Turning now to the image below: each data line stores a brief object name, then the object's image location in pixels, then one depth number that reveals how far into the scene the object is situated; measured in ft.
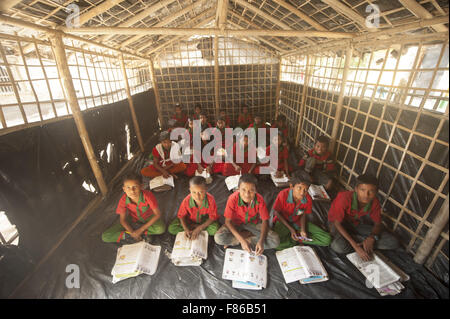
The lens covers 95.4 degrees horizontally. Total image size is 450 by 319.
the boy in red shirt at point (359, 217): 8.39
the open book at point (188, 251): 8.55
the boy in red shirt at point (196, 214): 8.71
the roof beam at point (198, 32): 10.33
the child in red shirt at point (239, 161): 15.08
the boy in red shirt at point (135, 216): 8.84
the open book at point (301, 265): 7.80
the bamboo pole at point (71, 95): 9.82
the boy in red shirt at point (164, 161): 14.44
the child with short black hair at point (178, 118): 23.26
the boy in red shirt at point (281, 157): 14.38
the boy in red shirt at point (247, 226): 8.57
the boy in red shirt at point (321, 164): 13.29
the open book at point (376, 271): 7.52
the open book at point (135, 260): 7.98
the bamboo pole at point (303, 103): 18.34
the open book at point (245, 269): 7.75
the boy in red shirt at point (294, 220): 9.05
